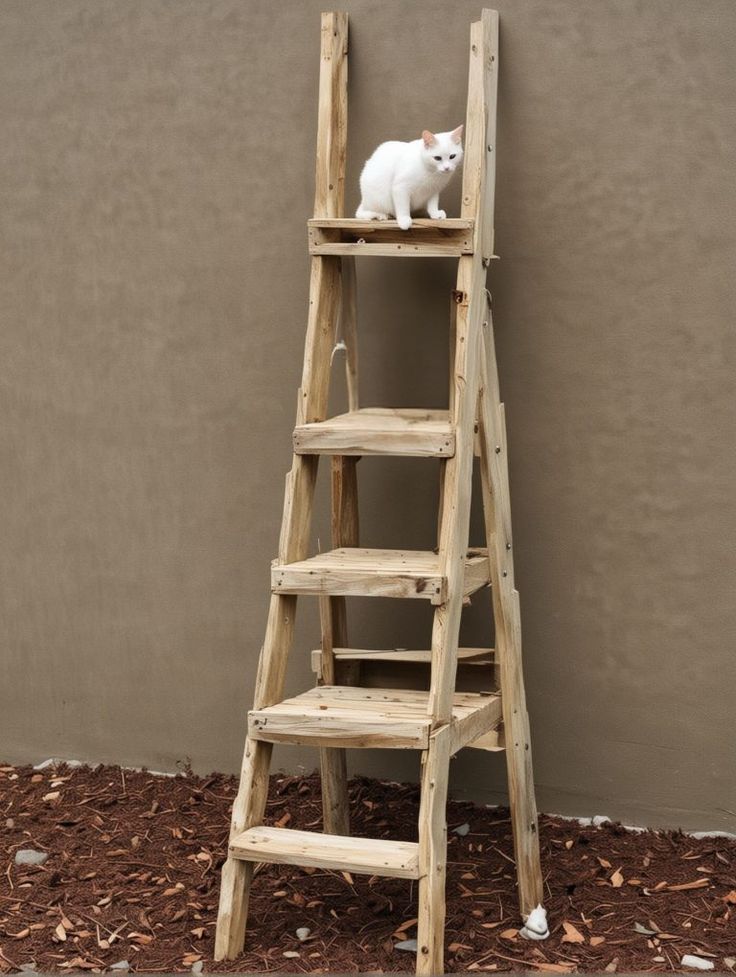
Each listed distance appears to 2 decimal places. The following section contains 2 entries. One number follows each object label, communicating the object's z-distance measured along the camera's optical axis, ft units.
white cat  12.17
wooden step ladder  10.94
